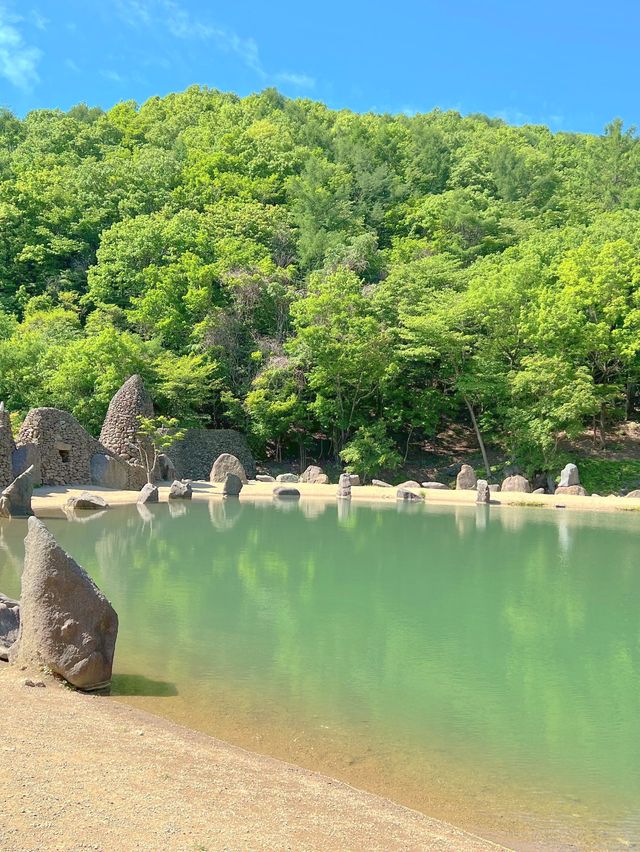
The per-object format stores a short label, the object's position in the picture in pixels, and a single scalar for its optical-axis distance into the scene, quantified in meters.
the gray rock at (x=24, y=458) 19.52
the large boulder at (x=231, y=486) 23.34
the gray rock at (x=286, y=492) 23.88
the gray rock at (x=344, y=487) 24.27
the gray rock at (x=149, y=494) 20.22
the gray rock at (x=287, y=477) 27.70
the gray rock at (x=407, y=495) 23.62
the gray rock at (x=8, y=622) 6.28
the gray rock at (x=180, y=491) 21.61
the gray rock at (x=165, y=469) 25.78
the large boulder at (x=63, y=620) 5.79
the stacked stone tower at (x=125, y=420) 25.17
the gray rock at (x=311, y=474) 27.86
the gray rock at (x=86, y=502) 18.33
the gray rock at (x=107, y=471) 23.08
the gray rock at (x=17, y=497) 15.67
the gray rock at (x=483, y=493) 22.91
